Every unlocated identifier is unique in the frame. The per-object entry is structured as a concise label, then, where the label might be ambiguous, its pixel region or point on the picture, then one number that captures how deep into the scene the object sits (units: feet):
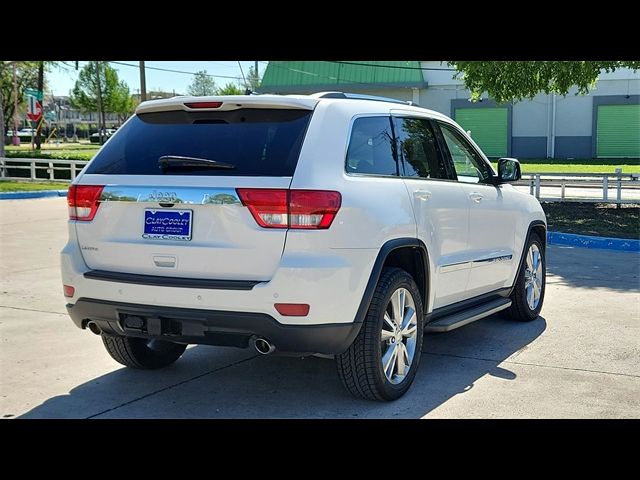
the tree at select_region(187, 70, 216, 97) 345.10
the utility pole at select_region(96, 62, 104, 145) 250.29
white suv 14.79
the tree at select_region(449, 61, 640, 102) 54.80
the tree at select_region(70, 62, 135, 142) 295.07
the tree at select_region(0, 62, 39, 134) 226.17
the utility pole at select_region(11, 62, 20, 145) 240.98
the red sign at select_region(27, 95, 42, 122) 118.11
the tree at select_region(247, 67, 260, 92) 219.53
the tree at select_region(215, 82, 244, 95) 295.95
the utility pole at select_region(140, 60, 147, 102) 110.39
